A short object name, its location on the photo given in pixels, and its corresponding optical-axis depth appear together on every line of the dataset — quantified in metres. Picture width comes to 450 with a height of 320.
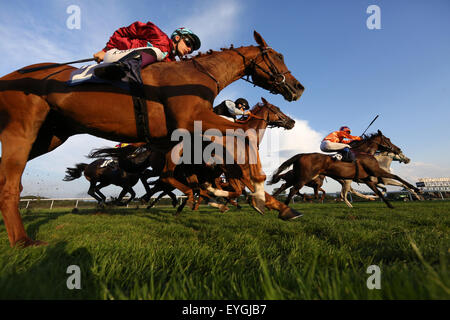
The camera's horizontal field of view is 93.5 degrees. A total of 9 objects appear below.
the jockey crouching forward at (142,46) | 2.45
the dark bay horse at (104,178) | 10.27
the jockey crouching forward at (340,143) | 9.59
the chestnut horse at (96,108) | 2.40
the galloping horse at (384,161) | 11.88
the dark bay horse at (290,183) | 11.87
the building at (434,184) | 30.90
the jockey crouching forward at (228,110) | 5.64
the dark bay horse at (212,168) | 2.94
